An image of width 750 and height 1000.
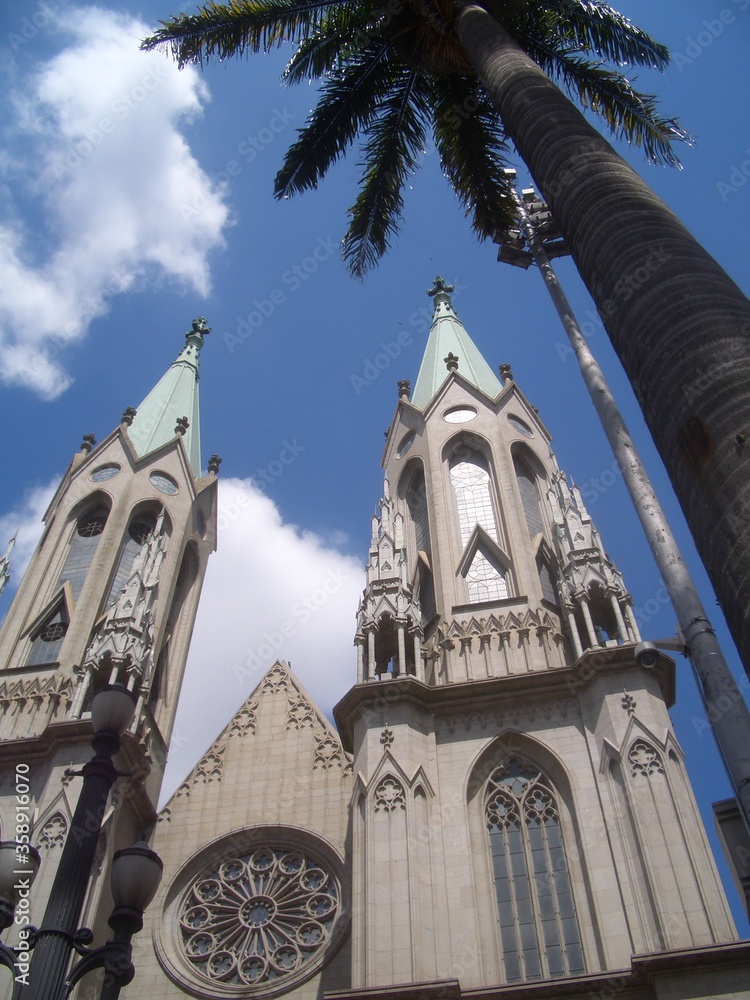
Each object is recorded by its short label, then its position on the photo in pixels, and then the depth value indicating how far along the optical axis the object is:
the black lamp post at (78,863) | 6.61
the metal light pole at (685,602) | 5.62
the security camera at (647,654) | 6.17
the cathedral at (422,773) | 12.73
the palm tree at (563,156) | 4.55
